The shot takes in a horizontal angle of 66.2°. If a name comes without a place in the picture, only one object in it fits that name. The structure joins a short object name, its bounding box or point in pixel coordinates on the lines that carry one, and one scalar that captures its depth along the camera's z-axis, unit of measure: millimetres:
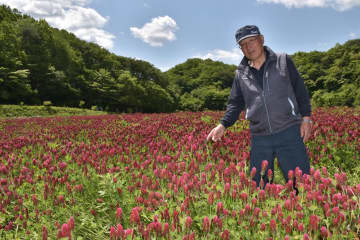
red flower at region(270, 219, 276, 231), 1988
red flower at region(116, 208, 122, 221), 2327
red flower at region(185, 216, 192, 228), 2051
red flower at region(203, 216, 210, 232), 2080
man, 3338
